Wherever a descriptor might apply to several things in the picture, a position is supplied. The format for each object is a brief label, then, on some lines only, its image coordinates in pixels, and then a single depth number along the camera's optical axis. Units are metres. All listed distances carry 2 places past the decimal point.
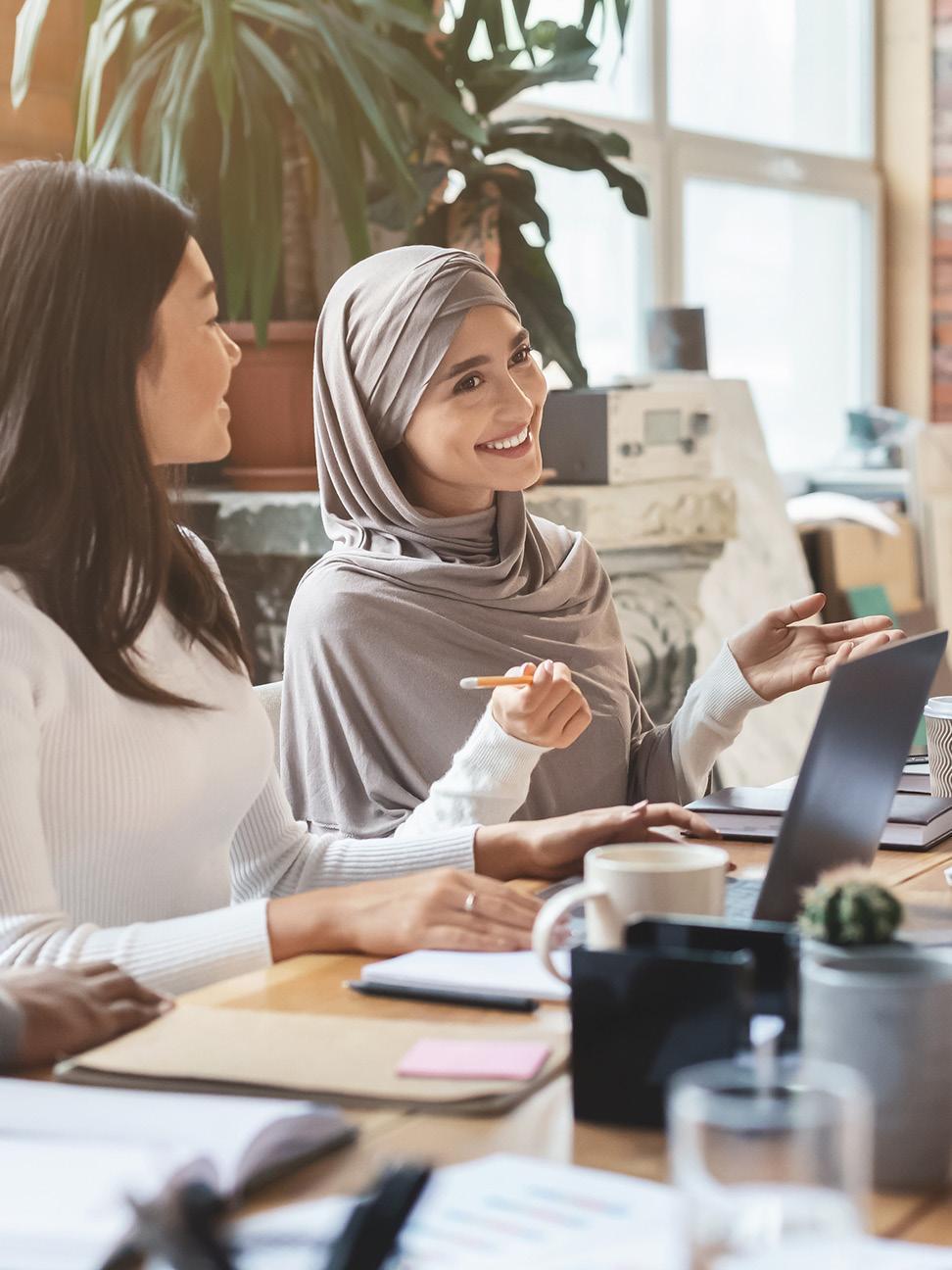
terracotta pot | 4.00
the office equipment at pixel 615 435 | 4.42
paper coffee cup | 2.25
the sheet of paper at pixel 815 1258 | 1.10
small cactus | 1.36
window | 6.04
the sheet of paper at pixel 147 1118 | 1.34
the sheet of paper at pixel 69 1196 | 1.25
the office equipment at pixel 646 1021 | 1.38
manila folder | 1.45
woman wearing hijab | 2.73
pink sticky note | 1.47
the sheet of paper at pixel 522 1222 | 1.24
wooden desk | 1.30
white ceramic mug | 1.56
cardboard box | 5.87
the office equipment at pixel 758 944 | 1.42
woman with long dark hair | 1.80
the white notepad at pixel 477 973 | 1.62
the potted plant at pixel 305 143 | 3.66
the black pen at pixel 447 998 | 1.59
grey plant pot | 1.32
